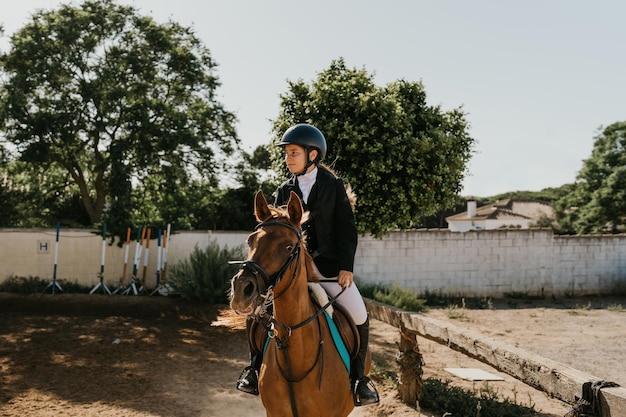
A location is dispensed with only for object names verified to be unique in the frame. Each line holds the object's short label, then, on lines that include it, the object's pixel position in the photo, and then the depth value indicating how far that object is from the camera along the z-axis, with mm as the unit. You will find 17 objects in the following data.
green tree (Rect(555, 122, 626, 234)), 27922
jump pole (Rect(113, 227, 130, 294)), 14441
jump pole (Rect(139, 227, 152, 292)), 14311
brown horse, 2988
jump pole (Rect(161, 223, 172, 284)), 14438
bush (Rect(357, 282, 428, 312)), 12625
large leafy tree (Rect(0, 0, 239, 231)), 15789
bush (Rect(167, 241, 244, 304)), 12664
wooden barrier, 3164
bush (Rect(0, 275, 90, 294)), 14414
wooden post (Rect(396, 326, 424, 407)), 6230
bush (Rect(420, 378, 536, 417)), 5645
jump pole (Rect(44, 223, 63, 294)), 14367
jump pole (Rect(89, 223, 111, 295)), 14286
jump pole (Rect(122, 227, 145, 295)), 14297
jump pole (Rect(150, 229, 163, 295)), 14364
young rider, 3883
